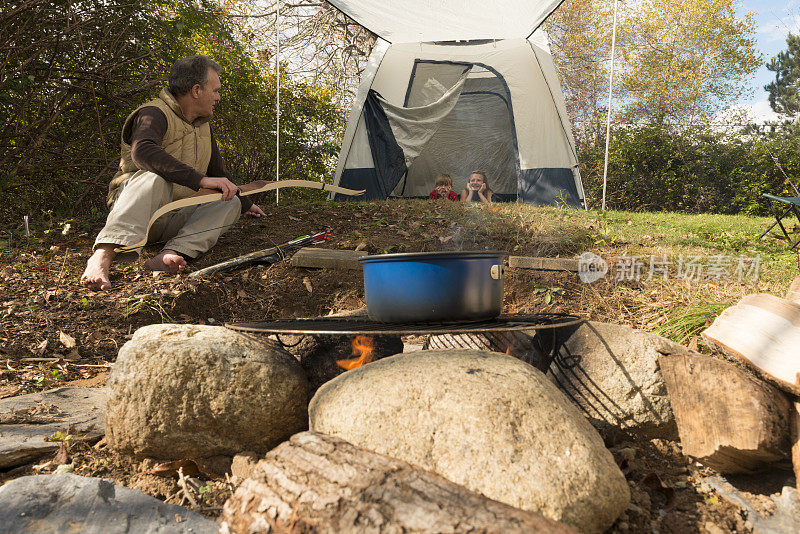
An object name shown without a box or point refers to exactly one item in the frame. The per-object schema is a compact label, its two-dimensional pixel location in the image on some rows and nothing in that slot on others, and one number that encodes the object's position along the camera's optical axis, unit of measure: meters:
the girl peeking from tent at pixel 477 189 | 7.20
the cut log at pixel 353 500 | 1.00
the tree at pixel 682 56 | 19.19
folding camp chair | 5.20
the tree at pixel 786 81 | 19.56
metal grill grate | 1.56
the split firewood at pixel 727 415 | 1.55
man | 3.20
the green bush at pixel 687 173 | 10.27
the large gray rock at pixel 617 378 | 1.92
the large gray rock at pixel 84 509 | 1.24
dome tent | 6.95
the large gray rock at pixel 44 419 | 1.67
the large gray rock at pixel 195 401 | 1.72
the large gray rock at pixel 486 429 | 1.24
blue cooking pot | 1.83
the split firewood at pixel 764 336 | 1.66
